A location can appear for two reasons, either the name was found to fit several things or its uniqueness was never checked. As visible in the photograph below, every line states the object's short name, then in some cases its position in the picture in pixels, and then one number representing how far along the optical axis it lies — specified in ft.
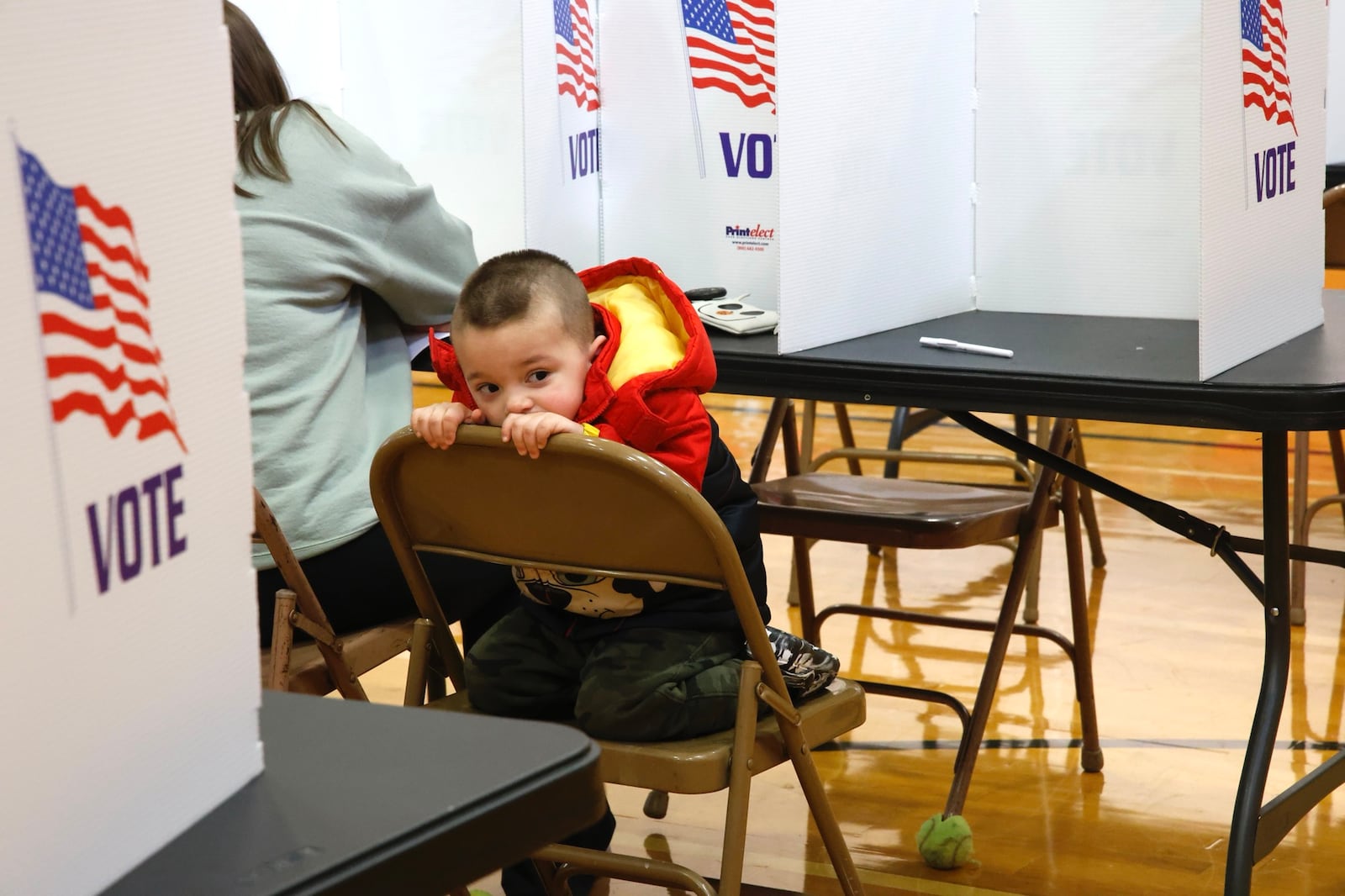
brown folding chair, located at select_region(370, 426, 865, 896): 13.65
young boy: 14.05
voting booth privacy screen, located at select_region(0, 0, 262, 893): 6.62
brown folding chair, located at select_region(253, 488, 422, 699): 14.34
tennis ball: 15.86
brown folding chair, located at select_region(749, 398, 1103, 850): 16.28
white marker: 15.35
